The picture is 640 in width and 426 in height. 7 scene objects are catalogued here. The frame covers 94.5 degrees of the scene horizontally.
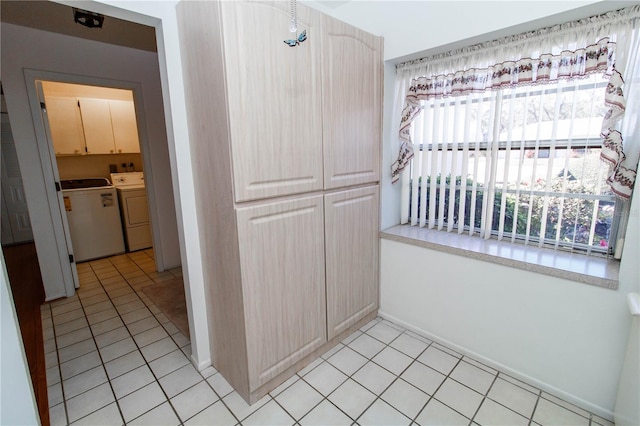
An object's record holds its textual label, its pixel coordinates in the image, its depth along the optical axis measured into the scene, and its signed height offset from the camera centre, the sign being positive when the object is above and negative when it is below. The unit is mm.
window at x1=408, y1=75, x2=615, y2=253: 1600 -65
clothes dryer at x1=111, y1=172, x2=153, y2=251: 4121 -757
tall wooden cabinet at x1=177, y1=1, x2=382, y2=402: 1383 -65
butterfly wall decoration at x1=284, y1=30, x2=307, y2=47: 1348 +532
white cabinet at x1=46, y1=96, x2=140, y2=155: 3900 +511
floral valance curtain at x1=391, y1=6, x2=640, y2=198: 1402 +487
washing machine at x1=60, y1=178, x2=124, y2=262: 3746 -757
